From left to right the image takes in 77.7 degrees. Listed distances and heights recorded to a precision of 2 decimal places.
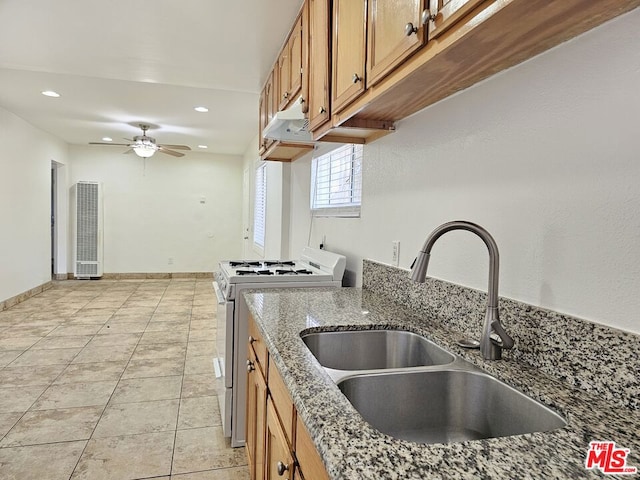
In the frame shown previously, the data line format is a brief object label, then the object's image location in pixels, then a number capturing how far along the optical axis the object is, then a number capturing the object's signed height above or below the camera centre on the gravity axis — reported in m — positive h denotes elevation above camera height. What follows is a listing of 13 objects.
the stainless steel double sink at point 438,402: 0.99 -0.46
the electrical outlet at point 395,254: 1.83 -0.13
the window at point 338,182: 2.38 +0.29
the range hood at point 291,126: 2.11 +0.58
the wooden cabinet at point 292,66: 2.22 +0.97
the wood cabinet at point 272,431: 0.92 -0.61
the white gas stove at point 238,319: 2.15 -0.53
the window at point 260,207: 5.10 +0.22
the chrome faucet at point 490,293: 1.08 -0.18
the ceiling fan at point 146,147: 5.50 +1.02
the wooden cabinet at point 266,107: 3.01 +0.95
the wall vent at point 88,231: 7.07 -0.22
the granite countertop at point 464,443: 0.62 -0.37
